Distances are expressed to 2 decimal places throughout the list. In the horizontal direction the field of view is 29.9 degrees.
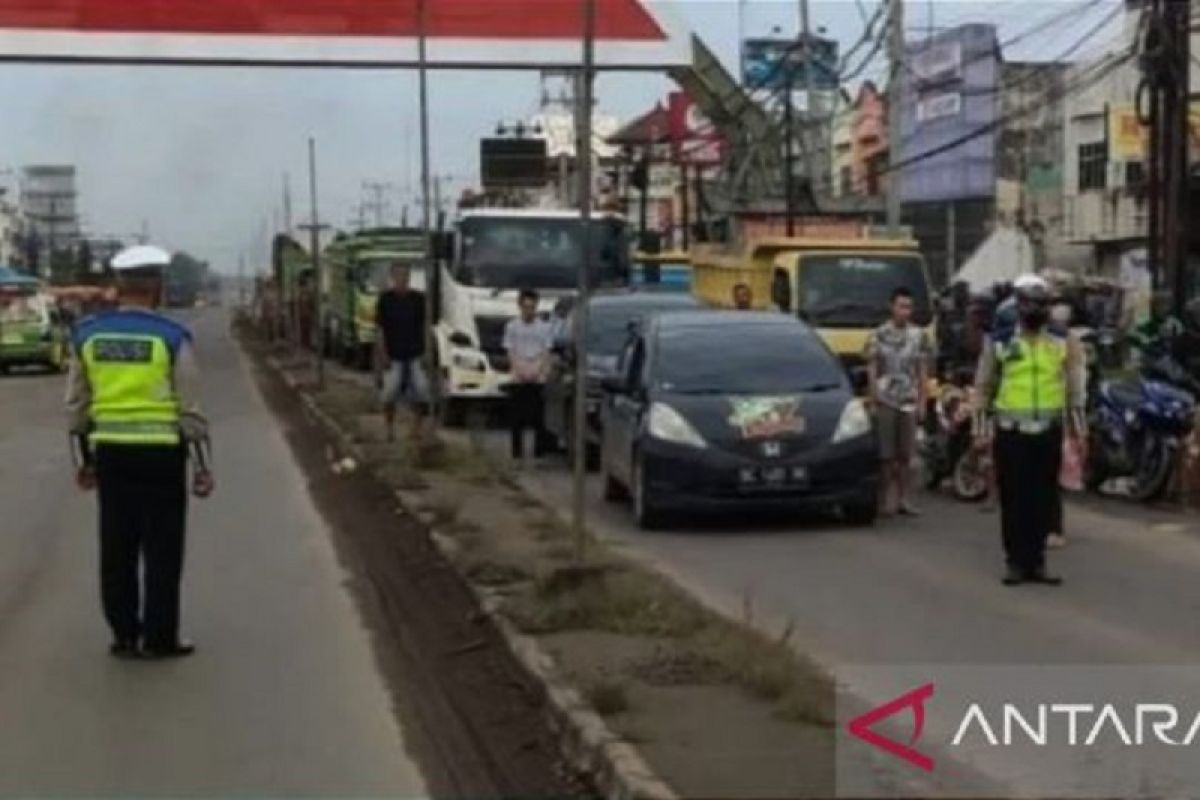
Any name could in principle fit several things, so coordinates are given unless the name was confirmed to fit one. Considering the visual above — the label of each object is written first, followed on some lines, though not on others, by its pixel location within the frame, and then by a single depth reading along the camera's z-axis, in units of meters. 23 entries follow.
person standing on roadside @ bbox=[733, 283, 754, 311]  25.59
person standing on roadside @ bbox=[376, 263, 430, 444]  23.19
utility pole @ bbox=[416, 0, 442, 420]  23.84
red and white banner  34.00
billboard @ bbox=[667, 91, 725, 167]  56.94
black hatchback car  15.73
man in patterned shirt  16.70
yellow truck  25.34
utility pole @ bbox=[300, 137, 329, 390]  42.89
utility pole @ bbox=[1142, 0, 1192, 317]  24.83
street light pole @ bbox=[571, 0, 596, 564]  11.57
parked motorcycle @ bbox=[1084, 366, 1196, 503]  16.91
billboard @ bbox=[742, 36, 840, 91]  52.81
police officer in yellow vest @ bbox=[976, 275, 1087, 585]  12.81
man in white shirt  22.31
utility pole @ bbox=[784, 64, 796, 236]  40.34
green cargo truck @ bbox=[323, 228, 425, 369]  49.94
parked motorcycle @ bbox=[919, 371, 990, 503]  18.03
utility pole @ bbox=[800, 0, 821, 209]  51.00
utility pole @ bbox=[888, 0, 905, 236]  39.72
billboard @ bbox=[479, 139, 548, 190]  51.44
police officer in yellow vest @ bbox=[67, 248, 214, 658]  10.41
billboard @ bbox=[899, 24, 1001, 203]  64.69
